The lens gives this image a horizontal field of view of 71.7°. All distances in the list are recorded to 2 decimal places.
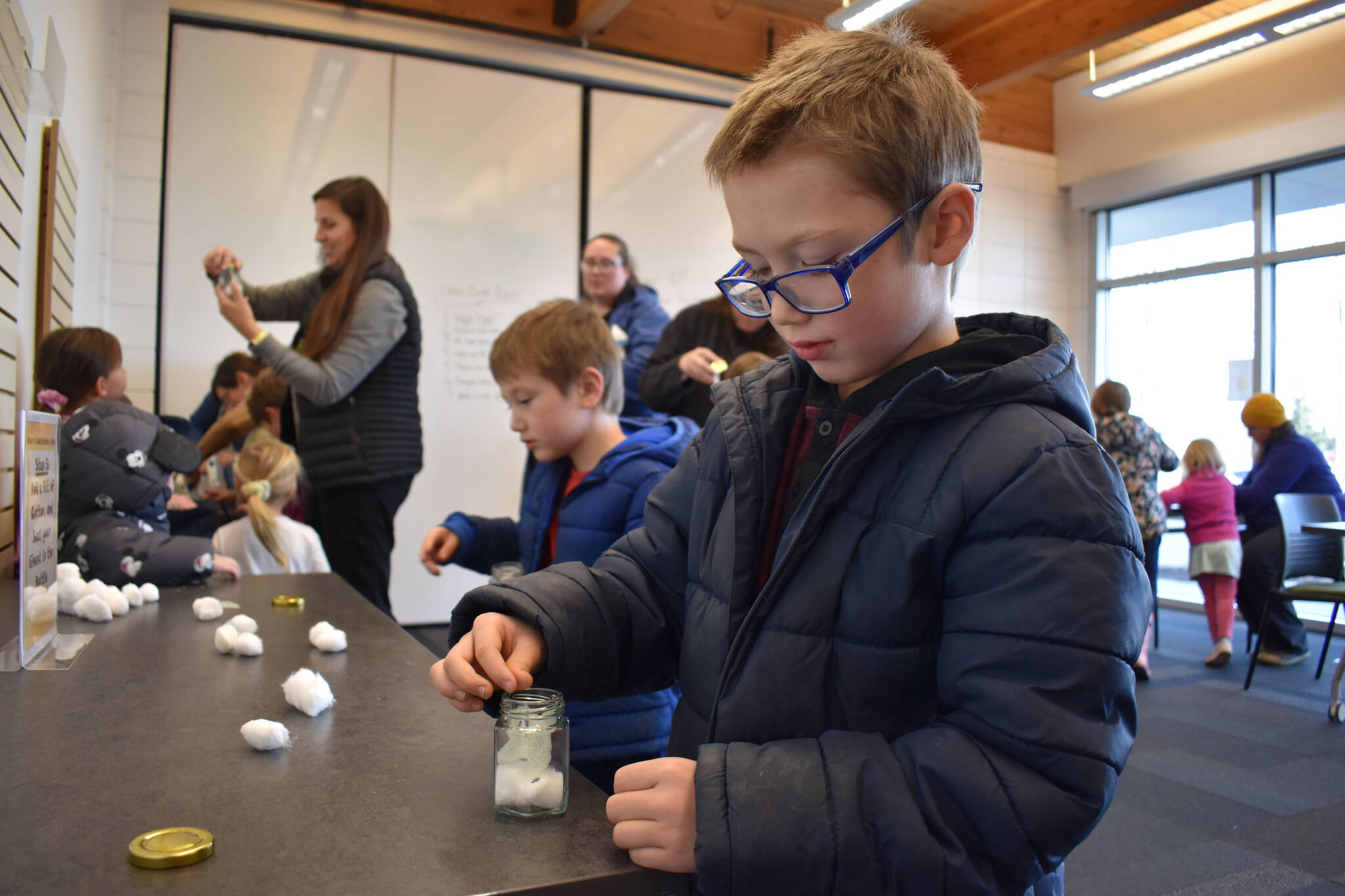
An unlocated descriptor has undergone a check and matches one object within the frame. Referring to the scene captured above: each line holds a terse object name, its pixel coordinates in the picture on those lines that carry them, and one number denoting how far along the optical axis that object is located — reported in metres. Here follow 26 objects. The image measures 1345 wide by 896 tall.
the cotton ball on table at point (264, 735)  0.78
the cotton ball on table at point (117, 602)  1.37
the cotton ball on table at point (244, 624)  1.22
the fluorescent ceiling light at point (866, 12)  4.37
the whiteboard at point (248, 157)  4.25
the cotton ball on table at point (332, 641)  1.16
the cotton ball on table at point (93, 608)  1.32
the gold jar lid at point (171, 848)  0.56
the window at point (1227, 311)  5.59
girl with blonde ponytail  2.43
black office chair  3.82
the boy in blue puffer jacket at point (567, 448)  1.61
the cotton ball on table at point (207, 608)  1.36
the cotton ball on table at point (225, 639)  1.14
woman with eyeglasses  3.38
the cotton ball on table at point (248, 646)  1.13
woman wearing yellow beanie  4.58
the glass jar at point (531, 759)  0.66
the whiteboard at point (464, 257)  4.73
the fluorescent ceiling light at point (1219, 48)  4.61
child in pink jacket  4.54
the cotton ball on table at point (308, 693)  0.89
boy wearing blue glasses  0.62
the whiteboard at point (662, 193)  5.24
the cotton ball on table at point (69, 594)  1.37
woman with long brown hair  2.56
